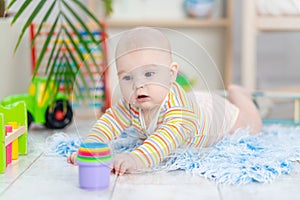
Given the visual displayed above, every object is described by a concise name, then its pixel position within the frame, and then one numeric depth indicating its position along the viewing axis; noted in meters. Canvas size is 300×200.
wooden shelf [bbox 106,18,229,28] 2.42
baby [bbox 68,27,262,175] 1.41
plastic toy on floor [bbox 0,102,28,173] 1.50
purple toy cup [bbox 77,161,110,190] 1.30
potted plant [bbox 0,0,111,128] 1.68
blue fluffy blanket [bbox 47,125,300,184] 1.39
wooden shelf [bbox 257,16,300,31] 2.12
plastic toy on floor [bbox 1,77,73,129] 1.95
